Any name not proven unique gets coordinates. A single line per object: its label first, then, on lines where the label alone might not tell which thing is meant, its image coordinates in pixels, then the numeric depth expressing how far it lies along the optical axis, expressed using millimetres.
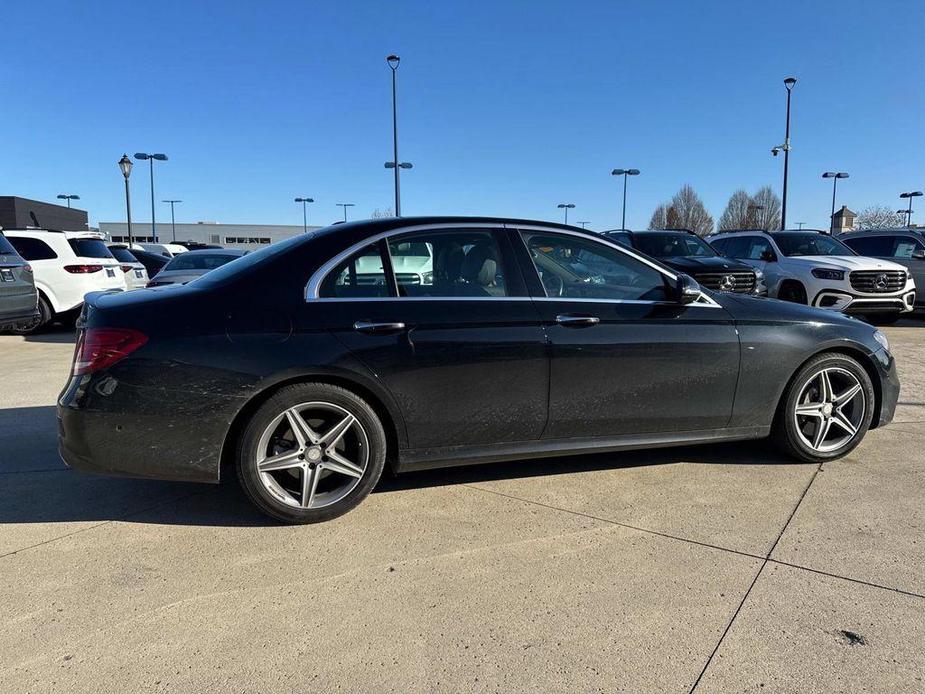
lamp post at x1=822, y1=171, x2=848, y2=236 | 47125
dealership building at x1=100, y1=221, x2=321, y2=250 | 78312
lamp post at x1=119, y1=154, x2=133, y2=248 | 22736
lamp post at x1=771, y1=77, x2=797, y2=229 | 27866
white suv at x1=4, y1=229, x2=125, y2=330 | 10602
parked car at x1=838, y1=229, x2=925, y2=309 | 12422
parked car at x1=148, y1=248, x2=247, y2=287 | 9977
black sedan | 3152
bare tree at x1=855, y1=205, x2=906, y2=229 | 58312
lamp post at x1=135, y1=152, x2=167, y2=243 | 34841
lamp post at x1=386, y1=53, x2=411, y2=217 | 25891
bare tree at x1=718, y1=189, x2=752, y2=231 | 61188
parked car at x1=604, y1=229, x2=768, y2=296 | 10305
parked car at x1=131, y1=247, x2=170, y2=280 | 19766
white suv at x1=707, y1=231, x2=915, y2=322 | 10875
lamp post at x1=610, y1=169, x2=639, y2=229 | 43703
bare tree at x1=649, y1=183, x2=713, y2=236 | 62938
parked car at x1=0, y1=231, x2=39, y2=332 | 8109
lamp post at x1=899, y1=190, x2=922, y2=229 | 49062
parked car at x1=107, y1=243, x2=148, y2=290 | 12555
